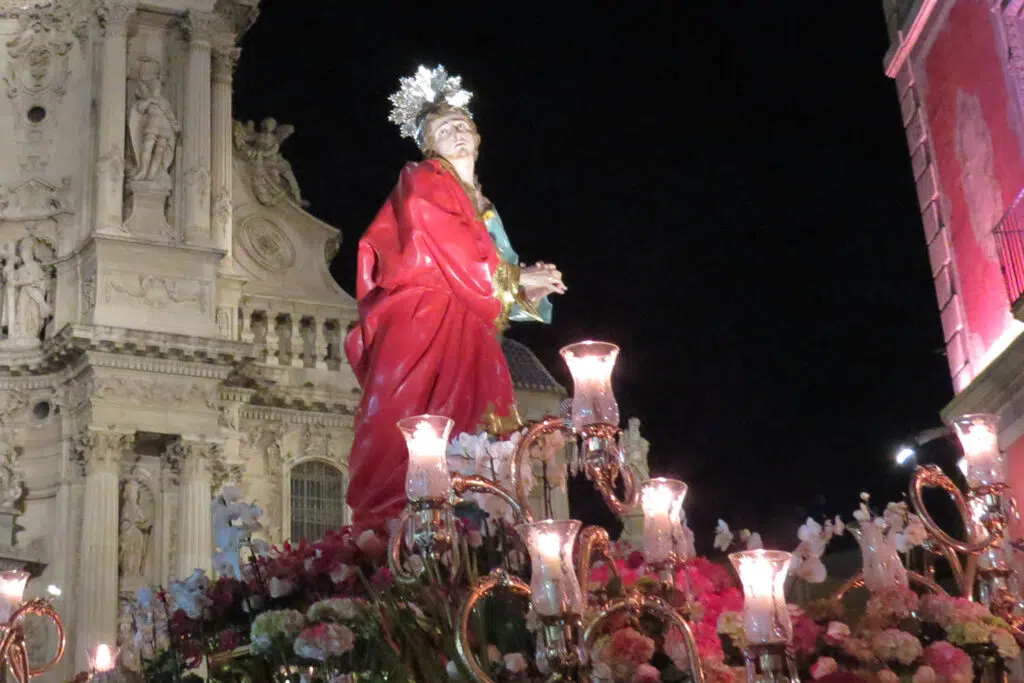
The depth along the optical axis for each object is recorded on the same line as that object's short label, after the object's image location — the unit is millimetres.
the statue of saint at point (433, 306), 7688
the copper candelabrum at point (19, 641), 7934
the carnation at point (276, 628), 5395
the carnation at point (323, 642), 5164
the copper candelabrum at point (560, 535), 5062
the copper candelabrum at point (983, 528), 6379
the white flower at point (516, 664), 5281
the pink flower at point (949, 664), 5566
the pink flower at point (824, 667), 5449
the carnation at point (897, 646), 5531
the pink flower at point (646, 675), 5145
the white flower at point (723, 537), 6318
